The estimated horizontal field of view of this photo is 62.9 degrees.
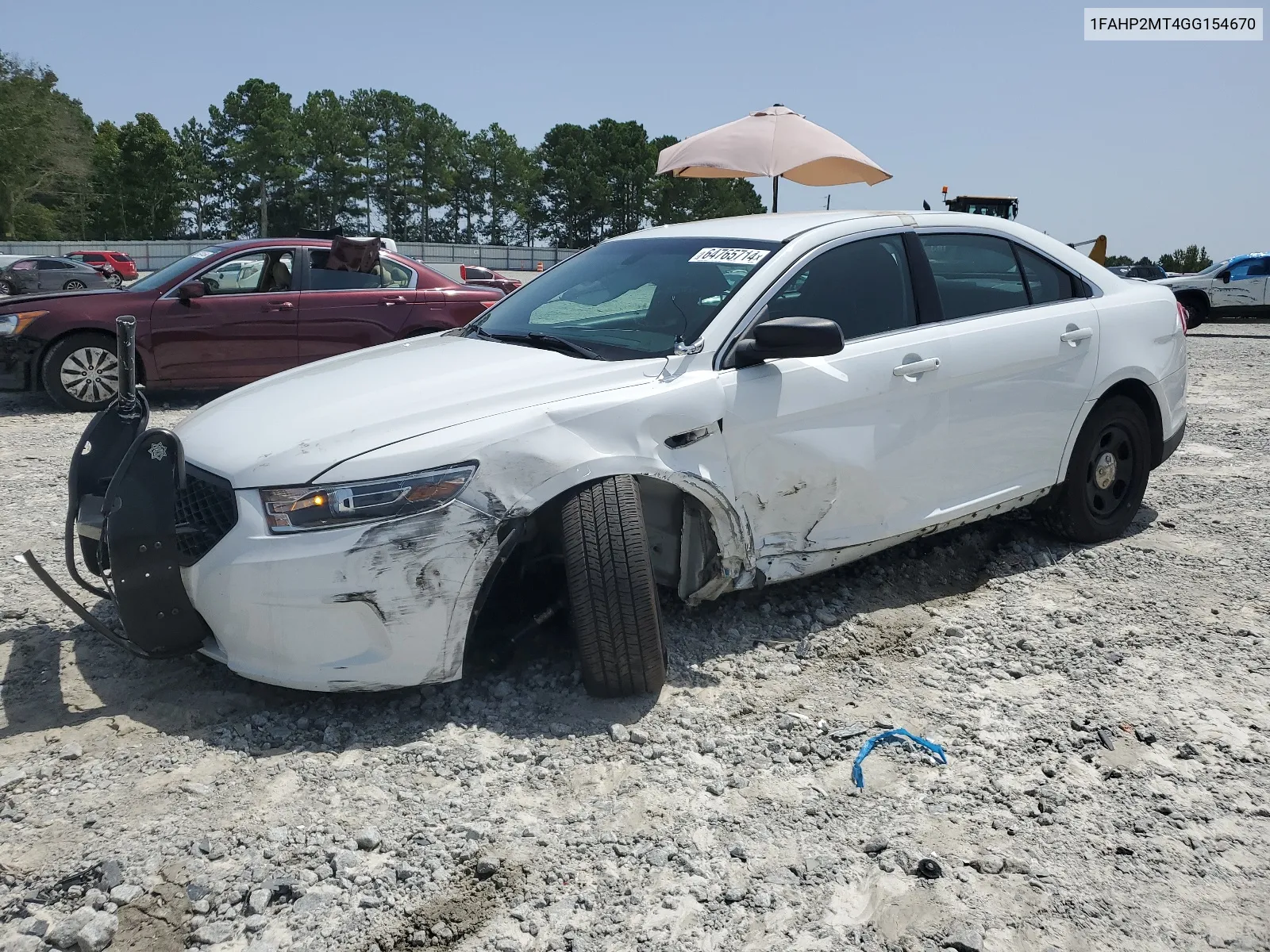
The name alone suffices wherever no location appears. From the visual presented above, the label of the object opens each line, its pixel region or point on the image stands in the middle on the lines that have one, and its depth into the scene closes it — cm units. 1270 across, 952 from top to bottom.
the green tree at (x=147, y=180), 6925
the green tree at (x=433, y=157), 8738
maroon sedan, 868
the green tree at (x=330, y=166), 8044
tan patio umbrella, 1173
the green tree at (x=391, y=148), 8562
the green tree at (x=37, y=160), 6388
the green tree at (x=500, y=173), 9181
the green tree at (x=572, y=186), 9050
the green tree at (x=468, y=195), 9200
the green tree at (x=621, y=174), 9050
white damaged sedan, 298
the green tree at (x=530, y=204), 9275
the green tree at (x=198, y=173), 7169
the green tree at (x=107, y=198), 7031
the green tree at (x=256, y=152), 7469
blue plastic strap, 297
